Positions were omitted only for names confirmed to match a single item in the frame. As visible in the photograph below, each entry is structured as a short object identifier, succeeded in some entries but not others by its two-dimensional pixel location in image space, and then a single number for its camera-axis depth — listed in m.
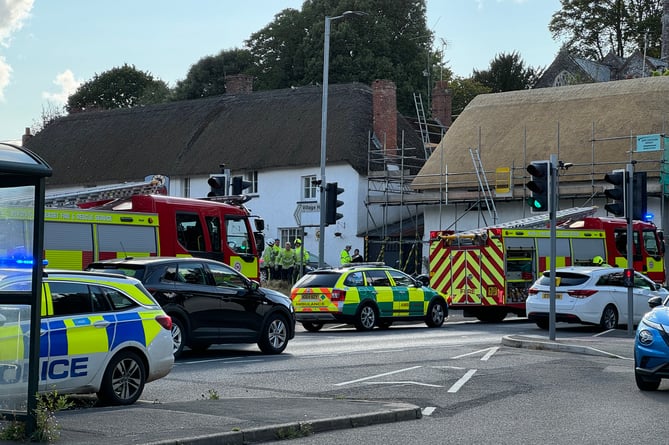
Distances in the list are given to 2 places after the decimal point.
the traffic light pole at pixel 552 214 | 21.41
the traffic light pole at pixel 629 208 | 23.11
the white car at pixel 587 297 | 26.86
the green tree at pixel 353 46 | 70.00
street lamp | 32.36
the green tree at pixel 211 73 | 78.44
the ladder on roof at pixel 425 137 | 55.56
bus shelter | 9.30
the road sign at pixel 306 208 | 51.09
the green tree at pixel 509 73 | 81.38
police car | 11.95
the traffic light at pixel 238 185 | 29.58
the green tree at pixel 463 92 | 79.94
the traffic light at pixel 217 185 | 28.53
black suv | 17.92
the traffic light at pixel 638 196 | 23.30
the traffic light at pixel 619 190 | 23.08
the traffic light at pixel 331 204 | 30.75
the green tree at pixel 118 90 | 86.81
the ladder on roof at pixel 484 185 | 45.62
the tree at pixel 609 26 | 81.56
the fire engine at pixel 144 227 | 22.69
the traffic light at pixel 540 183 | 21.39
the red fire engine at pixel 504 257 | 31.16
